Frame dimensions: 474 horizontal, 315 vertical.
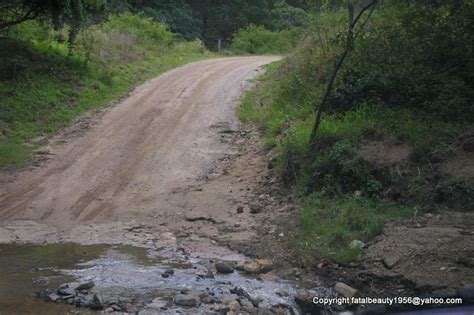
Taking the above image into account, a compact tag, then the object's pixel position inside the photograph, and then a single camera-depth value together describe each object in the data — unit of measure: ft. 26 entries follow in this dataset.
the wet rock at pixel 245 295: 21.97
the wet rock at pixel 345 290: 22.98
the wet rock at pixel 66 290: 21.91
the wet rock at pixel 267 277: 24.82
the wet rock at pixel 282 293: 22.91
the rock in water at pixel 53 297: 21.42
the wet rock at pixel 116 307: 20.84
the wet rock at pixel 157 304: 21.16
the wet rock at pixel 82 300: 21.12
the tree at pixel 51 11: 51.16
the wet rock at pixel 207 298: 21.83
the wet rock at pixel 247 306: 21.14
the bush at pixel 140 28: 83.36
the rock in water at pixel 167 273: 24.45
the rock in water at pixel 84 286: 22.41
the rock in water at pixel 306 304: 21.57
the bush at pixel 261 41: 111.34
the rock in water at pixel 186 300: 21.45
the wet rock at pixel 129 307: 20.81
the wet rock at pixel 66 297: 21.53
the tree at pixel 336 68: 35.74
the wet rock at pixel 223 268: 25.22
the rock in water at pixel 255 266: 25.51
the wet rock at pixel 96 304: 20.92
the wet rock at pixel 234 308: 20.88
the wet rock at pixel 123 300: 21.48
